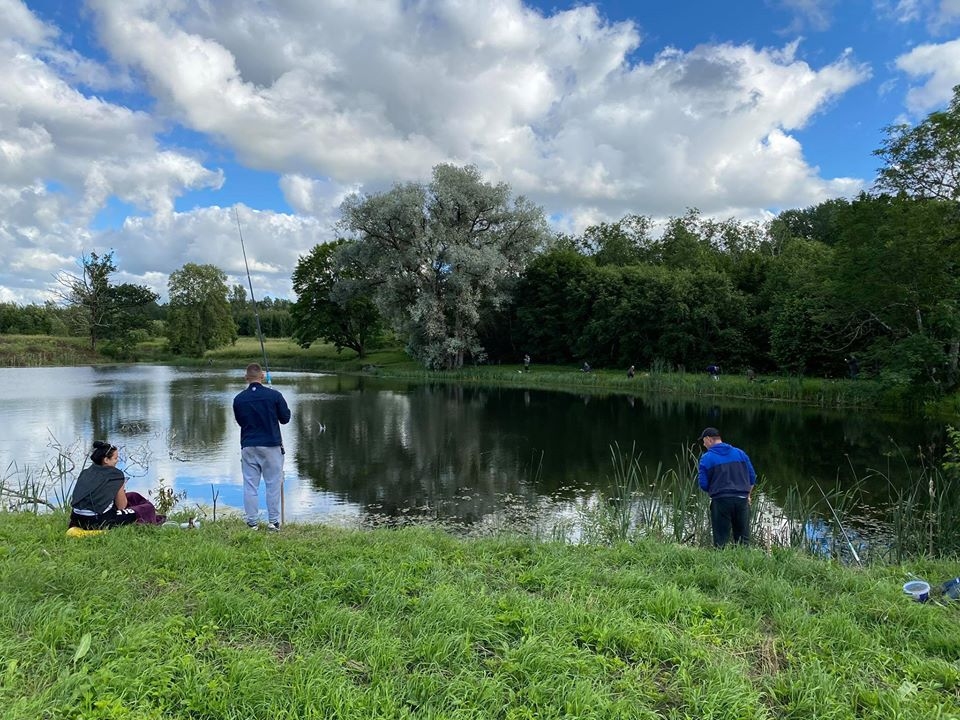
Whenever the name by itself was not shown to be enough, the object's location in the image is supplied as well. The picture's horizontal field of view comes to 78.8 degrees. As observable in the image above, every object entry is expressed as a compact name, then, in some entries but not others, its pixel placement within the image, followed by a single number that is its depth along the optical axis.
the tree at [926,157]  21.38
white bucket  4.84
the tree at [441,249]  41.53
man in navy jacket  7.42
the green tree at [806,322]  30.53
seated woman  6.24
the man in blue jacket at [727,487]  7.16
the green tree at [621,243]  59.62
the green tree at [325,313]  57.59
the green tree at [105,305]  67.50
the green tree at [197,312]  67.75
